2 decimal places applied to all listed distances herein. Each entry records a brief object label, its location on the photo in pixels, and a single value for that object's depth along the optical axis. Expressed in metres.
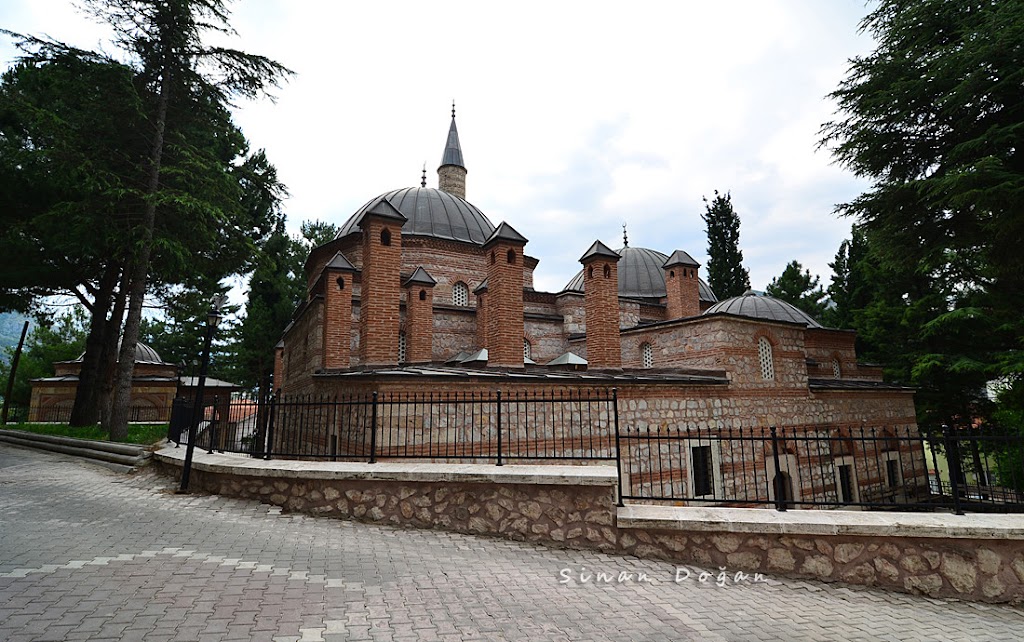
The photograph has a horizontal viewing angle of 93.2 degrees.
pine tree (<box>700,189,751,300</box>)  29.02
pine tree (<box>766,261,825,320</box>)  30.42
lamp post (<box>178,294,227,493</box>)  6.92
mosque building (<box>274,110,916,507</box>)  10.61
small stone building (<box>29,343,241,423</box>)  23.60
